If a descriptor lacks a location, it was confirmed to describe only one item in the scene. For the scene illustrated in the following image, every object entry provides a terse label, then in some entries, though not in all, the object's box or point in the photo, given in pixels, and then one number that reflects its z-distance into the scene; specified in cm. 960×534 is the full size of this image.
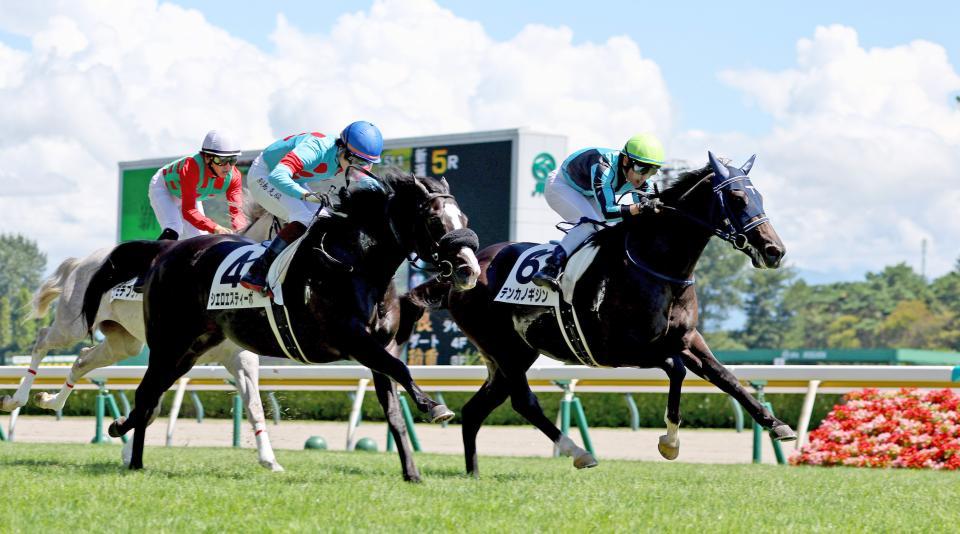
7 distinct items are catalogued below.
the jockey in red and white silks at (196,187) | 1595
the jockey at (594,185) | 1401
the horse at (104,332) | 1575
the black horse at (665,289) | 1295
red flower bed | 1825
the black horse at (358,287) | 1196
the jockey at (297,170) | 1292
